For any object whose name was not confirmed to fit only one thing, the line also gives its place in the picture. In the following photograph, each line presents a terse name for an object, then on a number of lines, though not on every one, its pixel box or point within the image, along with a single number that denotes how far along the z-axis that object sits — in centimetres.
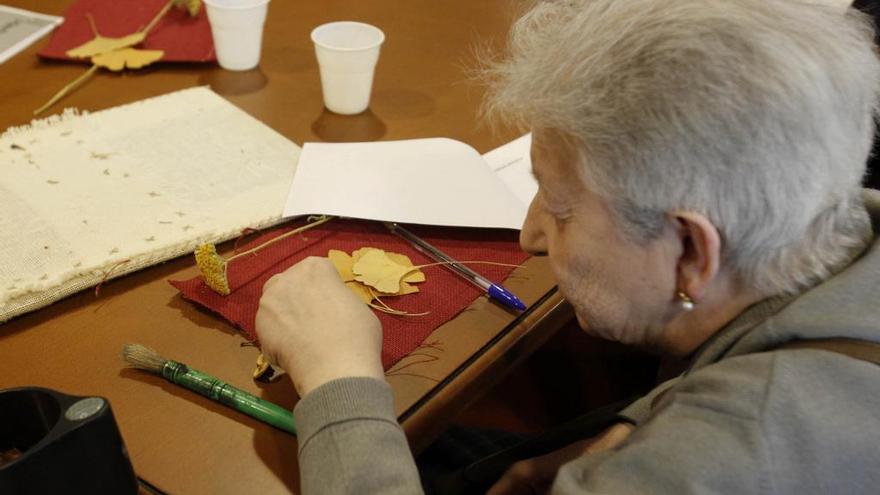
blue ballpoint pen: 92
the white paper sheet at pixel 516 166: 113
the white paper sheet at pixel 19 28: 135
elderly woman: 59
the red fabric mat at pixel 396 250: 87
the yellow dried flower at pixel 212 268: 87
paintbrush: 76
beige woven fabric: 90
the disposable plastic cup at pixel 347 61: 119
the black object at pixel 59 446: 58
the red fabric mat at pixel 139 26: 134
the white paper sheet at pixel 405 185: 103
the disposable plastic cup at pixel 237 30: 127
